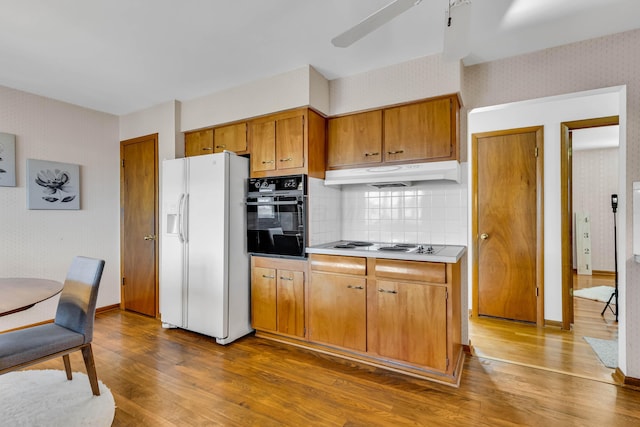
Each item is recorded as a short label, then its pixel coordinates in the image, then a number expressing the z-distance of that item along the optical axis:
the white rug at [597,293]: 4.27
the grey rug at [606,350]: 2.52
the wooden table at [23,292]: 1.57
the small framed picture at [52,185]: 3.36
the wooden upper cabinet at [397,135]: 2.63
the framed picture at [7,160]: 3.15
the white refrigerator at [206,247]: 2.98
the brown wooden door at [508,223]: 3.45
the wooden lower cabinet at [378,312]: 2.27
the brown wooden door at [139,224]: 3.78
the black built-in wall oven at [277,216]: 2.88
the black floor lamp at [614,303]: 3.15
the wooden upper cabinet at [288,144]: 2.91
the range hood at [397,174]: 2.58
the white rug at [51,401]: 1.85
